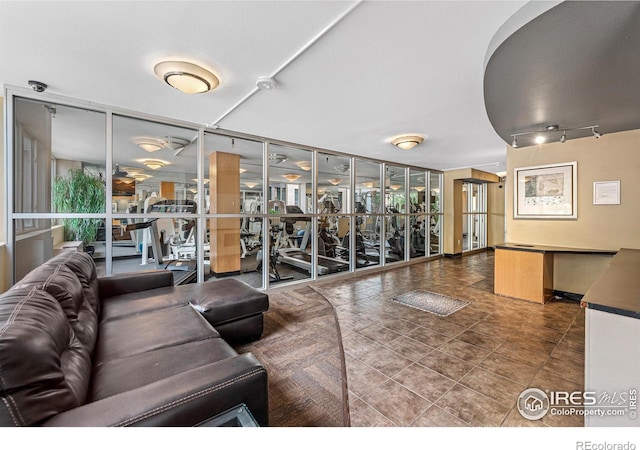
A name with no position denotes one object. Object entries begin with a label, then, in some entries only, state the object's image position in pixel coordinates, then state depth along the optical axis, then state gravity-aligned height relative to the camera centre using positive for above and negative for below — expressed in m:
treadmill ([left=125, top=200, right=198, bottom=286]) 3.79 -0.36
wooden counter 3.91 -0.69
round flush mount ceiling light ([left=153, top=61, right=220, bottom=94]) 2.22 +1.27
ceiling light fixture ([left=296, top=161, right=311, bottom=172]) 5.48 +1.20
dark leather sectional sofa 0.99 -0.72
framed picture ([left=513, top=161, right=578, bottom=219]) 4.07 +0.52
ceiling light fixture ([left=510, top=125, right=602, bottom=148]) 3.41 +1.23
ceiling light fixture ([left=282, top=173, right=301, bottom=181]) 5.42 +0.97
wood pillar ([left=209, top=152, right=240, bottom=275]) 4.46 +0.25
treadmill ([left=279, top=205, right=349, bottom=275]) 5.75 -0.84
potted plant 3.16 +0.28
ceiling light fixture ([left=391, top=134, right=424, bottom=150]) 4.27 +1.35
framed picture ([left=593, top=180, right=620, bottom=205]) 3.74 +0.46
